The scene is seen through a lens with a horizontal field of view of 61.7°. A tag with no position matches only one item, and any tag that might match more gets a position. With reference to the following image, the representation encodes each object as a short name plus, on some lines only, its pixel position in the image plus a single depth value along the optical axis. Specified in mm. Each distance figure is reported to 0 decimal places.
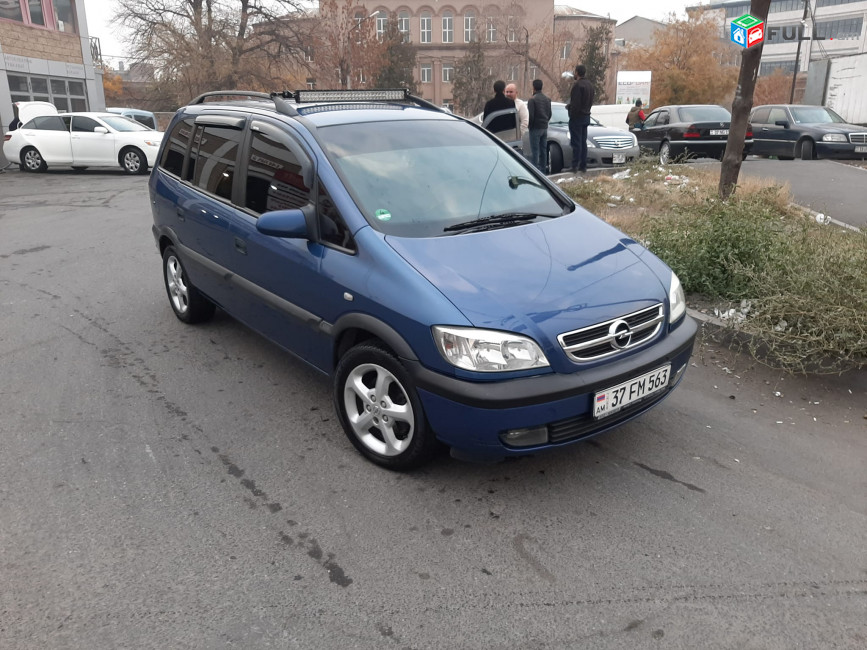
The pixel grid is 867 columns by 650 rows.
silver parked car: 14219
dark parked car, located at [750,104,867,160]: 17422
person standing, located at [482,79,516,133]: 12273
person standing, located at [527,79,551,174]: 11953
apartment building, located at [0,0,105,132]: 24266
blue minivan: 3238
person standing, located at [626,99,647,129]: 23609
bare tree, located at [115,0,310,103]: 37469
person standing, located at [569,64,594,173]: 12430
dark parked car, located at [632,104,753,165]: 16438
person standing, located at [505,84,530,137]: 12414
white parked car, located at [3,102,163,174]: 18438
